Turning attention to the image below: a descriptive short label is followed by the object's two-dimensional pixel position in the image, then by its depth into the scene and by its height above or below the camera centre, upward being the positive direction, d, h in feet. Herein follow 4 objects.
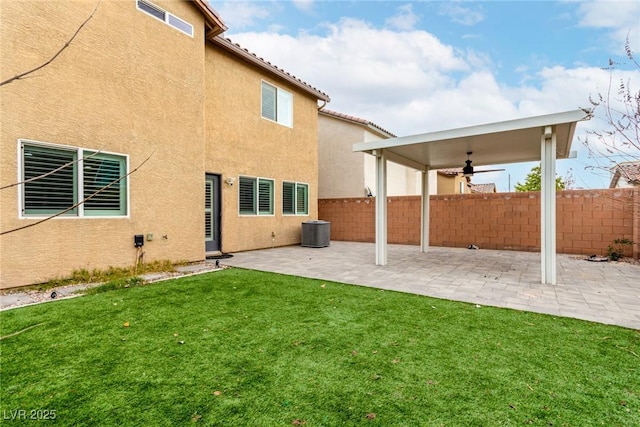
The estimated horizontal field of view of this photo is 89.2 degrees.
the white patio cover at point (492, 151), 19.82 +5.15
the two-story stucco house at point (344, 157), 49.85 +8.78
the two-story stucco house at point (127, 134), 18.20 +5.74
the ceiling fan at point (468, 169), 31.12 +4.11
